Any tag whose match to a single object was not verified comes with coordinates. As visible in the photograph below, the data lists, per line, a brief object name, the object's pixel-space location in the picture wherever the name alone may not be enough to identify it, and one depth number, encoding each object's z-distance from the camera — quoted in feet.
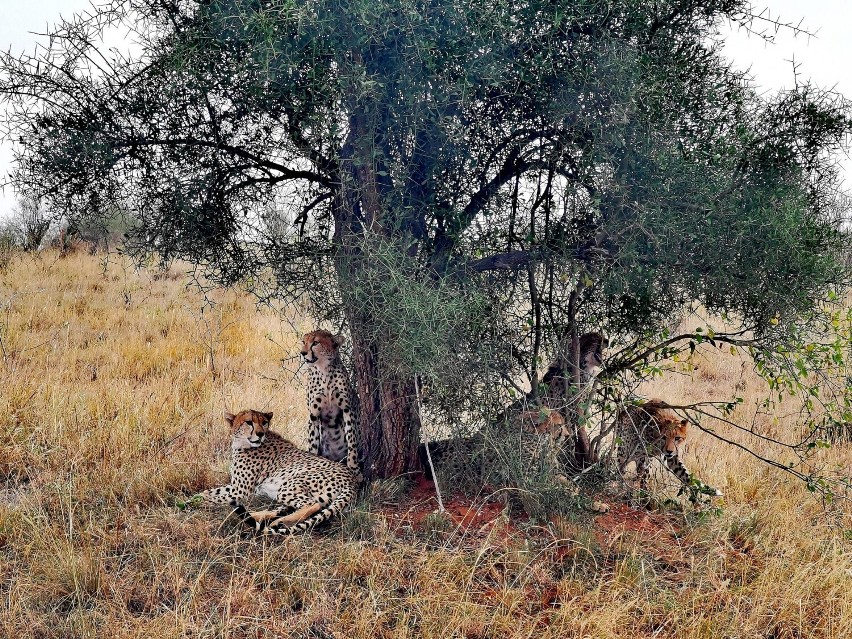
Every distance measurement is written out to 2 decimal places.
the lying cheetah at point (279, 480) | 13.73
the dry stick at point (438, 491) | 14.03
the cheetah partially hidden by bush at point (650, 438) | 16.30
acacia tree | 12.61
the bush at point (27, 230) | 47.56
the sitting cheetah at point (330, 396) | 16.39
